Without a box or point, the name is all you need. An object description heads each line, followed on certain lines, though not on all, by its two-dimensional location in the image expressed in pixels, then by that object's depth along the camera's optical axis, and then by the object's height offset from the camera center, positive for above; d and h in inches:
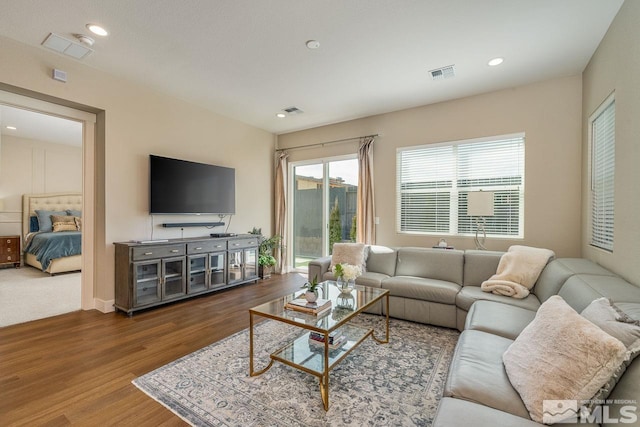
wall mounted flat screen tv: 153.8 +13.3
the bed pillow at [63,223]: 239.8 -11.9
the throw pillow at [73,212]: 263.7 -2.8
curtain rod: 194.8 +50.2
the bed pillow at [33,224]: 248.0 -13.7
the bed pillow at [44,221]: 242.4 -10.3
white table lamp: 138.5 +3.8
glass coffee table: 74.9 -40.0
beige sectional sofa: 46.3 -32.0
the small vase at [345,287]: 105.7 -28.4
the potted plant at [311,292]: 89.4 -26.0
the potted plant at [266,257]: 206.2 -33.9
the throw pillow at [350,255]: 151.6 -23.7
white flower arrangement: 102.5 -22.0
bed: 207.9 -21.8
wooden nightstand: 227.8 -33.8
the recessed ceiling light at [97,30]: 100.1 +63.9
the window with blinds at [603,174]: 101.0 +14.7
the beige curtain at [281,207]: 229.5 +2.7
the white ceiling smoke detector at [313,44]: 108.6 +64.1
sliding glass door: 206.8 +3.6
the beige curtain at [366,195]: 187.5 +10.5
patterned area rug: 67.9 -48.7
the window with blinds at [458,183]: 151.3 +16.2
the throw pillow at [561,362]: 44.6 -25.6
